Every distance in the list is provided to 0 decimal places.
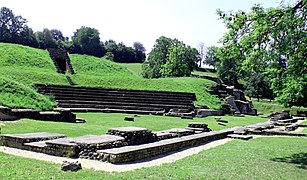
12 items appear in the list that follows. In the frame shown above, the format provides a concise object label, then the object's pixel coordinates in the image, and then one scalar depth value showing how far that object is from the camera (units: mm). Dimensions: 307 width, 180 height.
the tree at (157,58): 67438
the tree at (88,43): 89438
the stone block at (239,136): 15457
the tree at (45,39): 81250
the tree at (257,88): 66688
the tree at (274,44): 10312
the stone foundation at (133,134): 10391
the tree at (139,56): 101625
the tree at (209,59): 106500
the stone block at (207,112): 26597
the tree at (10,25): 76312
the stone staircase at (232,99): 33050
